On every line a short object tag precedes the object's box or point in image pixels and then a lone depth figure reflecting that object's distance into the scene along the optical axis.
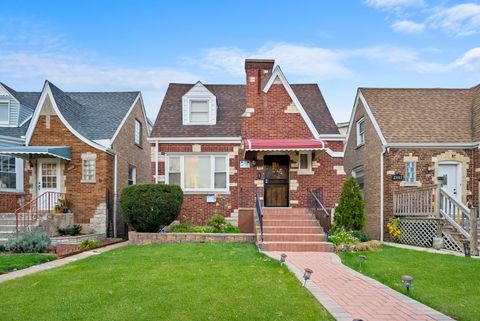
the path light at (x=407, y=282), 6.57
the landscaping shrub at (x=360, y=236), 14.23
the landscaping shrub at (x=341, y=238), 13.20
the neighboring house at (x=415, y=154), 17.42
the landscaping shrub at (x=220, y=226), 15.18
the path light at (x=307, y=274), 7.01
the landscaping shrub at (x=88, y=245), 13.69
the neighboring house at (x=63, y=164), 17.09
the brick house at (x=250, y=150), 16.91
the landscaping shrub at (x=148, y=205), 14.45
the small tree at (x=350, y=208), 14.51
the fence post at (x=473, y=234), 12.48
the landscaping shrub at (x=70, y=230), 15.77
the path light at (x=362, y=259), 9.21
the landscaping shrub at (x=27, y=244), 12.49
